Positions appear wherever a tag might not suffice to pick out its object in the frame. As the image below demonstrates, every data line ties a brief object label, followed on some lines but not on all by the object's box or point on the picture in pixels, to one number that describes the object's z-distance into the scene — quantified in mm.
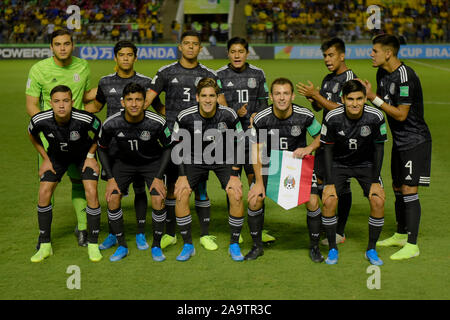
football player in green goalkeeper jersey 6363
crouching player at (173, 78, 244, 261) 5922
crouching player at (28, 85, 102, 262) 5941
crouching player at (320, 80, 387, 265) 5715
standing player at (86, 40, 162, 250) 6316
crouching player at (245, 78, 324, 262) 5875
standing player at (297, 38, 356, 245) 6301
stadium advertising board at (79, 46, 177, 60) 31016
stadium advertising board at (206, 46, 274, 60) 30453
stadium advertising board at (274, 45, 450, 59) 31109
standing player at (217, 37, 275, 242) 6699
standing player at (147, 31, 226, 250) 6422
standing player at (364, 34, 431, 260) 5832
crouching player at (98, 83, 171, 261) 5902
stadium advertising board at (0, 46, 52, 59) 30969
